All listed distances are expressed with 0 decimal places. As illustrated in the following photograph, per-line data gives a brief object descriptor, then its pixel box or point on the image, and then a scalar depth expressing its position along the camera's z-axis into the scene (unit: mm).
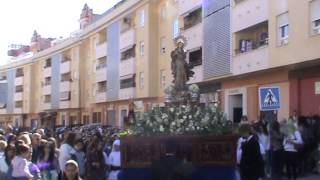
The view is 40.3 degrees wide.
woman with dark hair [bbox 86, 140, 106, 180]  8965
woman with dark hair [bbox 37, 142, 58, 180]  8649
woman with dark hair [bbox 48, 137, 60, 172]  8776
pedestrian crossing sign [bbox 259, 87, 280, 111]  9747
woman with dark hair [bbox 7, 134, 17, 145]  9830
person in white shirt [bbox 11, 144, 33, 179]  6598
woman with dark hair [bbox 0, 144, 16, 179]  7224
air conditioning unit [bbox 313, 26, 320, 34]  16690
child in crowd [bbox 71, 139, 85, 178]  8669
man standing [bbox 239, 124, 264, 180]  8425
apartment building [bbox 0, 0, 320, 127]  18195
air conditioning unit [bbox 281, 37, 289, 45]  18308
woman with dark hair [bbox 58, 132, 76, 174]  8615
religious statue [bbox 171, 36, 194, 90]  9454
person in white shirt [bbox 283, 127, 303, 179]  12506
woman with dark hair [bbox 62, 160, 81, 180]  5417
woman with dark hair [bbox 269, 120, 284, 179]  12276
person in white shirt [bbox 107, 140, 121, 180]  9605
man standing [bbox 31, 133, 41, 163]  8988
